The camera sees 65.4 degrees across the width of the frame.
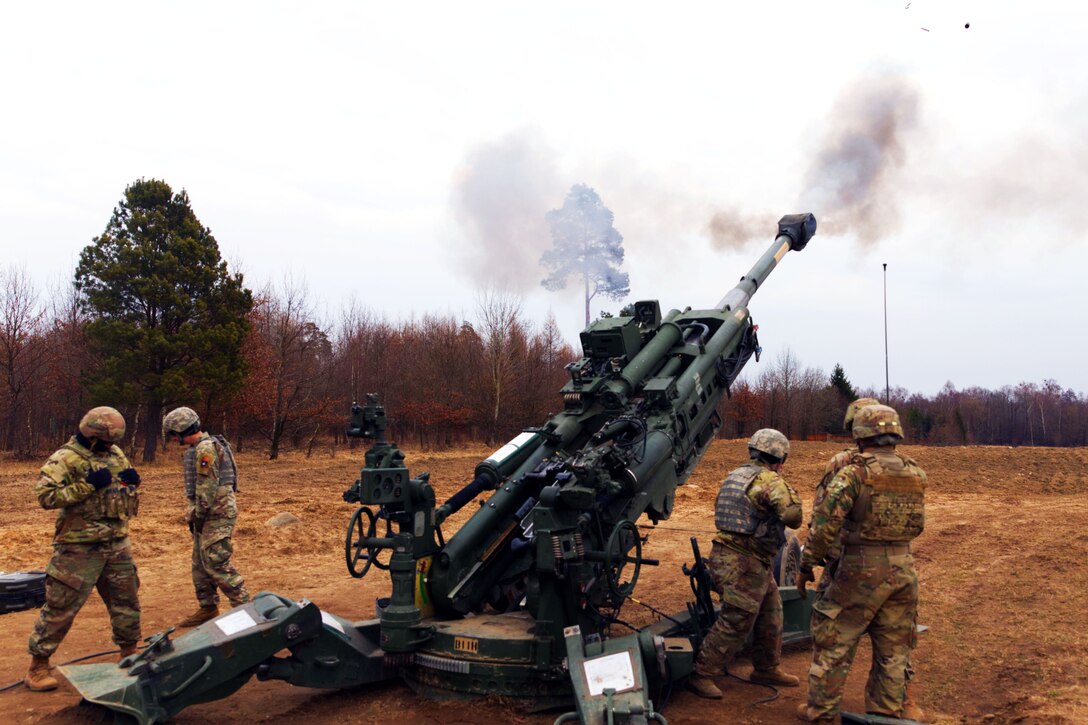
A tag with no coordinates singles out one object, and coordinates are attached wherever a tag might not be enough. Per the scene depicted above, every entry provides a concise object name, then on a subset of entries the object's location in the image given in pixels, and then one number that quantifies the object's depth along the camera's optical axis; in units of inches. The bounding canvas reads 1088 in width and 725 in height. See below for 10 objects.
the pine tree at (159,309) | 933.8
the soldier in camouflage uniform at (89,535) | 228.7
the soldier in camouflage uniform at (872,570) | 200.8
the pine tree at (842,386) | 1844.5
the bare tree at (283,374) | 1144.2
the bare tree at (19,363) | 1063.0
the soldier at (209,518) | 283.0
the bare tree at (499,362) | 1483.8
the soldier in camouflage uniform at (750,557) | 223.8
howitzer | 195.2
